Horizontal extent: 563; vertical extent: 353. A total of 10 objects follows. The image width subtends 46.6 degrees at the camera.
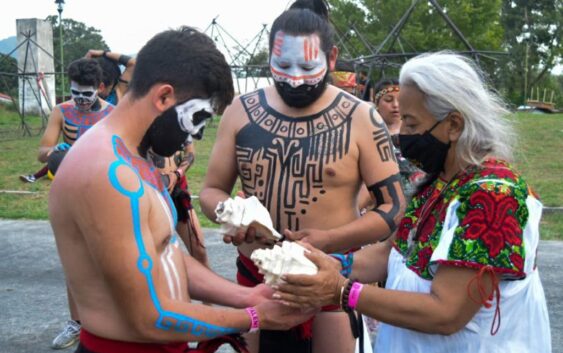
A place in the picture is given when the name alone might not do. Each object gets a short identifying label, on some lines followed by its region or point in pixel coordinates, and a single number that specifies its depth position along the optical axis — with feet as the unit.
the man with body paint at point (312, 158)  11.31
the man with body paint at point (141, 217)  6.93
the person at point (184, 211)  15.76
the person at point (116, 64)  22.17
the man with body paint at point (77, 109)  19.01
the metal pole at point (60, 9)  85.46
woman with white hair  6.98
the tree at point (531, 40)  153.28
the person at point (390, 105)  18.54
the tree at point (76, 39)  170.71
